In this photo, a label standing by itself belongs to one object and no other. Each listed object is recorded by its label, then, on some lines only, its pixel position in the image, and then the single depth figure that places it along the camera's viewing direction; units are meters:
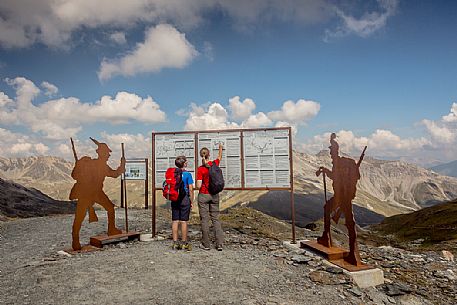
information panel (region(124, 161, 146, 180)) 12.92
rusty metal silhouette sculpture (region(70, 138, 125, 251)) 10.34
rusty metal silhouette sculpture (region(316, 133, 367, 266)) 8.35
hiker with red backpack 9.97
